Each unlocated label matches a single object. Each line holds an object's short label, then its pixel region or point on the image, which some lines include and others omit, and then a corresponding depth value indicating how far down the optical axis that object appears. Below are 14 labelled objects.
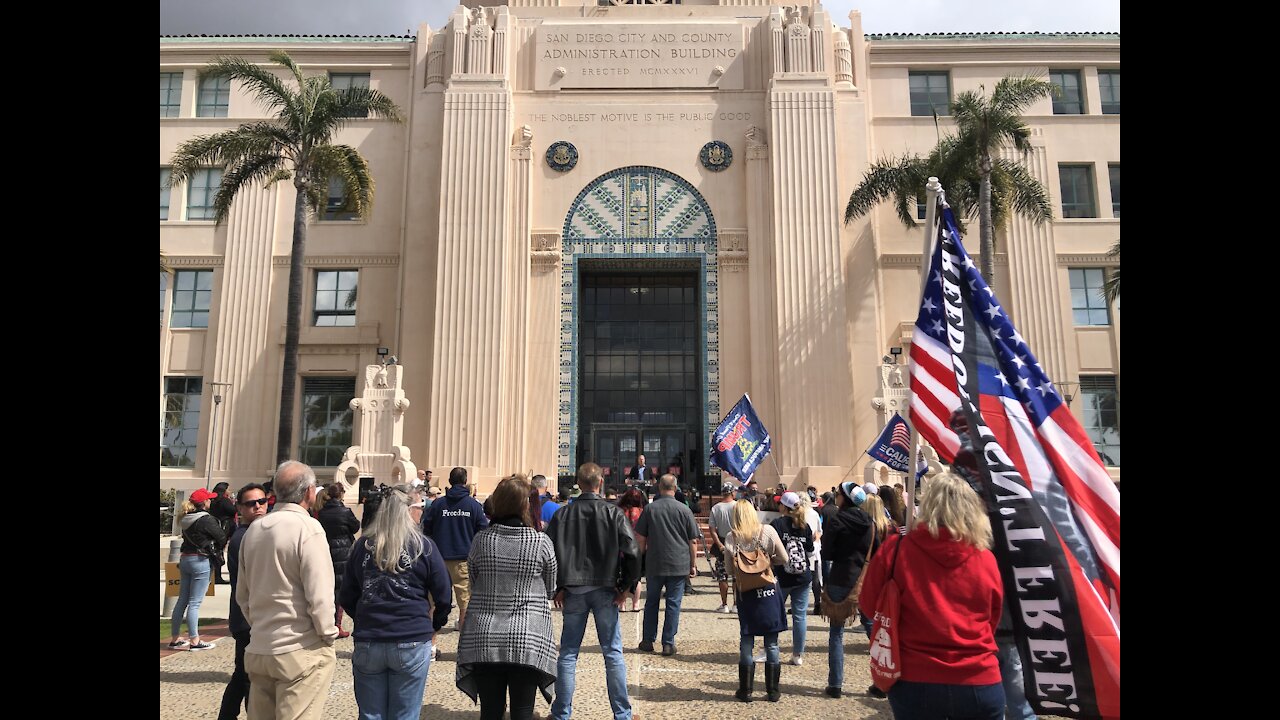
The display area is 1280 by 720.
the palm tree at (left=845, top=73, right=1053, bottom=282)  21.25
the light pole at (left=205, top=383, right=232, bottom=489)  24.38
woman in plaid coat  5.09
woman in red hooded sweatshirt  4.04
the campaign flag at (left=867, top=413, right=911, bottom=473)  15.49
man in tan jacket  4.75
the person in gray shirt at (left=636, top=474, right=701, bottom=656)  9.64
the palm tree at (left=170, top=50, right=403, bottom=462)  19.86
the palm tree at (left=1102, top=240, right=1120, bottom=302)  24.83
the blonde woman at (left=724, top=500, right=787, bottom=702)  7.40
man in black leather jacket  6.34
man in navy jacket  9.08
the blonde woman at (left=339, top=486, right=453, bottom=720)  4.99
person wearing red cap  9.27
